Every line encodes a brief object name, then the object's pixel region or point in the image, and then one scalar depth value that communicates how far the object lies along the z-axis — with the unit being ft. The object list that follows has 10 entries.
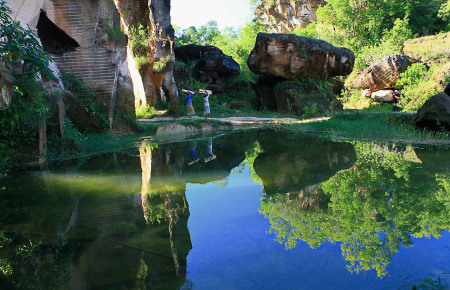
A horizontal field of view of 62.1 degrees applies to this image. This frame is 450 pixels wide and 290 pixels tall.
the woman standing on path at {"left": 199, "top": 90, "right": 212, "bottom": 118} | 62.69
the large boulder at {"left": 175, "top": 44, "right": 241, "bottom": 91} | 92.07
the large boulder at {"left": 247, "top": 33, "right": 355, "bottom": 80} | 71.36
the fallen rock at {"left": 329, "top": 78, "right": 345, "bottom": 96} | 99.35
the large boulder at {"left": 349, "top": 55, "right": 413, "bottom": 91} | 77.25
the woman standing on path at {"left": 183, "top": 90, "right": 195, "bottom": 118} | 63.41
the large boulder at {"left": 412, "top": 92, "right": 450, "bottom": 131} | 36.27
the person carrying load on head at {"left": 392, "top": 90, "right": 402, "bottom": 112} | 79.30
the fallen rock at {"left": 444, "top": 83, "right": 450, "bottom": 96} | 43.19
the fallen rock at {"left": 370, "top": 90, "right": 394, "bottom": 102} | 80.10
